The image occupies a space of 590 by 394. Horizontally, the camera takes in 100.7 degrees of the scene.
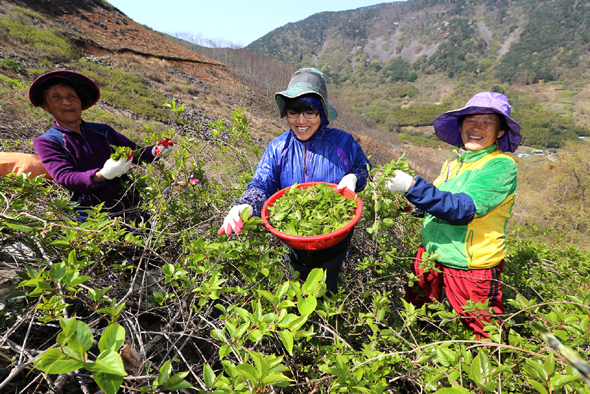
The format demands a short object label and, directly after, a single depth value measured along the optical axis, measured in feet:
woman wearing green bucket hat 6.11
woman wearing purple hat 5.04
